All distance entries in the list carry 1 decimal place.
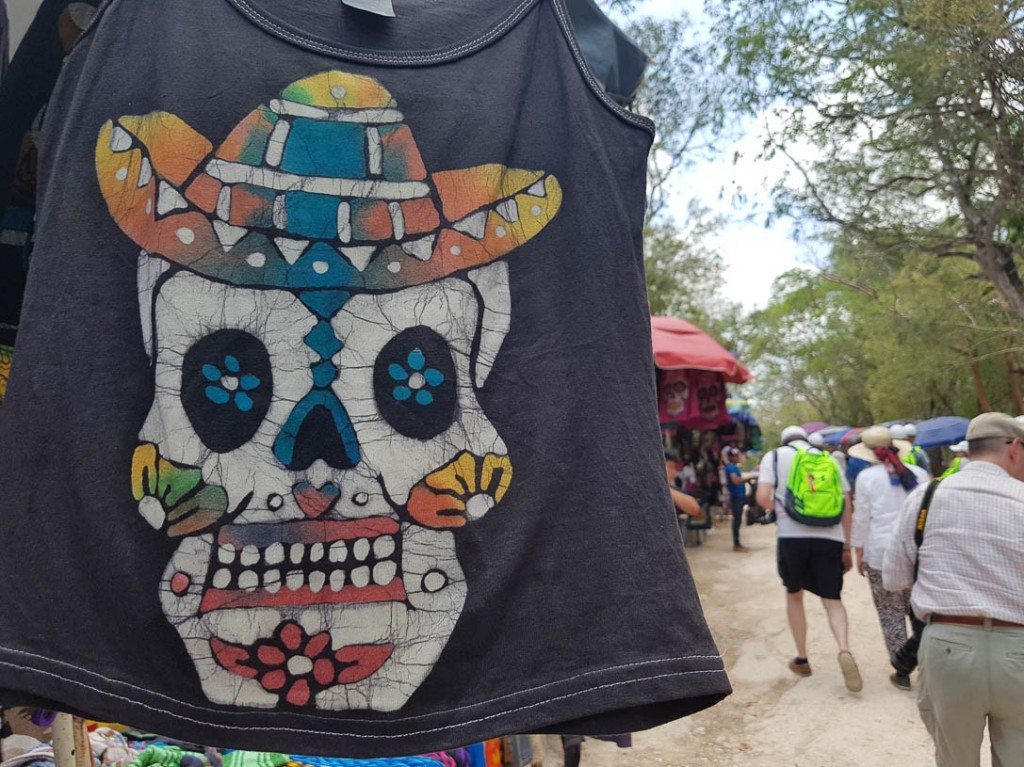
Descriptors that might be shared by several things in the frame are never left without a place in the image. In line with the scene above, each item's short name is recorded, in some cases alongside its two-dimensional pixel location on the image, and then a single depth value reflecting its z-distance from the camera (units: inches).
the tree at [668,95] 498.9
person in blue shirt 556.1
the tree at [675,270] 671.8
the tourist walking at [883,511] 245.8
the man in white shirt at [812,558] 248.4
